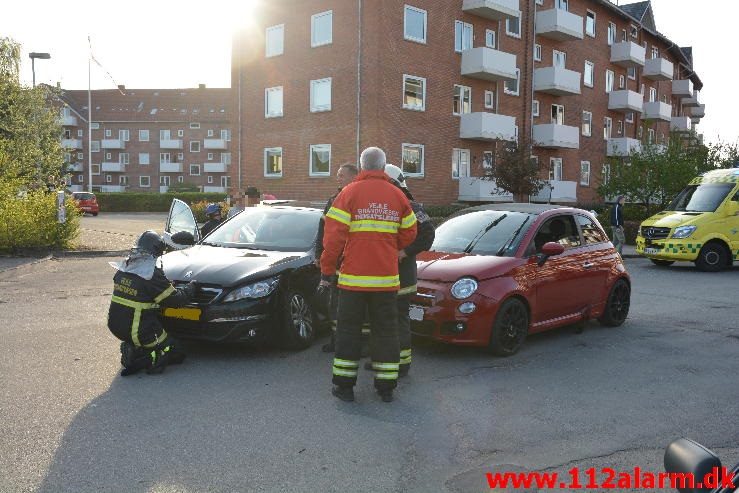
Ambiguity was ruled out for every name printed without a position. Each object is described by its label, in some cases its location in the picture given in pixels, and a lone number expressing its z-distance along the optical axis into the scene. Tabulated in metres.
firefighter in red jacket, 5.10
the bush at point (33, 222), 15.33
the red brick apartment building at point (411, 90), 28.17
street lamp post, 46.59
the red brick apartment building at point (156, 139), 82.56
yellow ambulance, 15.87
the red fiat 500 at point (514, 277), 6.48
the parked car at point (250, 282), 6.24
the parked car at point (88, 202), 38.99
